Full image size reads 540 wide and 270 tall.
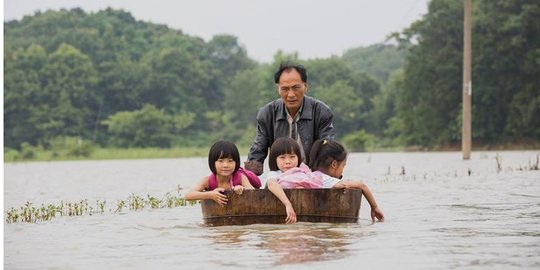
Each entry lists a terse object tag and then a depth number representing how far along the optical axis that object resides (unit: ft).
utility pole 112.88
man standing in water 39.04
